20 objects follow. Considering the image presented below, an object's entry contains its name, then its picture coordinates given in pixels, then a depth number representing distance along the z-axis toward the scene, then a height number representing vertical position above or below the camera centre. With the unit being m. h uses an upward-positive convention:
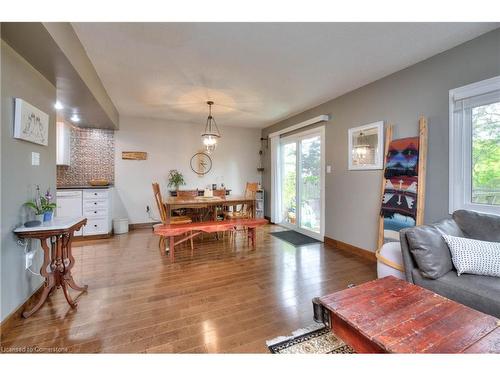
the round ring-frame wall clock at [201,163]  5.37 +0.62
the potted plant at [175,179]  5.10 +0.21
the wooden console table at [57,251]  1.76 -0.59
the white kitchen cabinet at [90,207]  3.86 -0.36
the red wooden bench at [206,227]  2.97 -0.58
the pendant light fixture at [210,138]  3.68 +0.86
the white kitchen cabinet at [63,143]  3.95 +0.83
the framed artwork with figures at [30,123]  1.71 +0.55
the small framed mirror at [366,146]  2.98 +0.63
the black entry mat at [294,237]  3.92 -0.96
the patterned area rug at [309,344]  1.42 -1.06
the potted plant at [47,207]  1.98 -0.19
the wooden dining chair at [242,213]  4.04 -0.50
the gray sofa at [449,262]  1.43 -0.57
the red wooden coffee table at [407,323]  0.93 -0.65
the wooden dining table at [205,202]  3.26 -0.22
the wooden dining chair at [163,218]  3.23 -0.52
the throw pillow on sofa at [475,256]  1.56 -0.50
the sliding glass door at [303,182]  4.15 +0.14
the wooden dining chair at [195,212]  4.27 -0.49
